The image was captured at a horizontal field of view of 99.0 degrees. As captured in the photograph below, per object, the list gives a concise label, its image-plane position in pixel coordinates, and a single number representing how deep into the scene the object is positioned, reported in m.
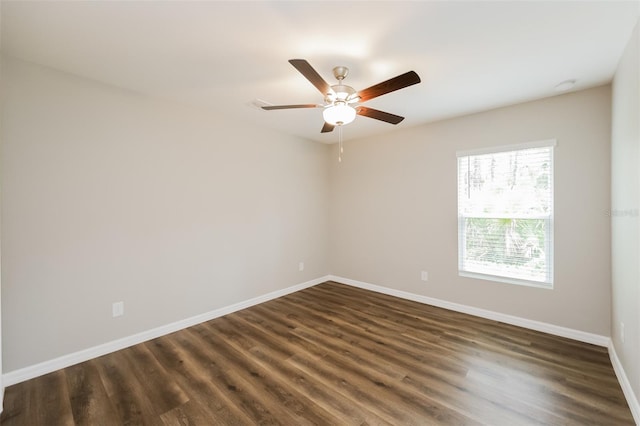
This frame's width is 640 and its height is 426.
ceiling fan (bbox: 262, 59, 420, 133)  1.86
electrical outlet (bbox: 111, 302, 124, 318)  2.65
